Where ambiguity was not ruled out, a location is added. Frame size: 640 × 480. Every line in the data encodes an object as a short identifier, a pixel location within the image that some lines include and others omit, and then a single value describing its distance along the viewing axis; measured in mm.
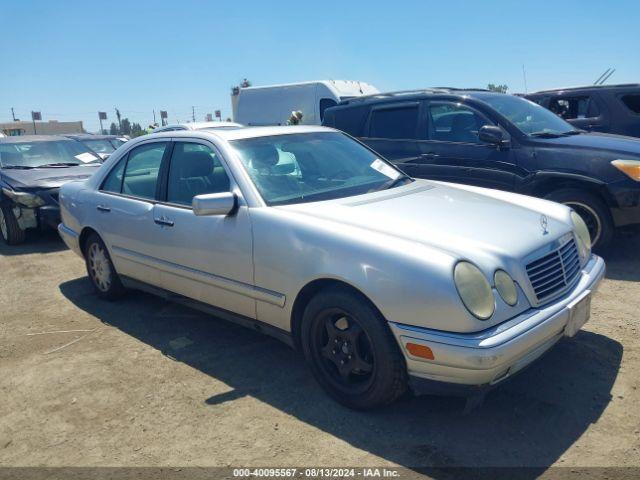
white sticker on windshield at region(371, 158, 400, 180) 4184
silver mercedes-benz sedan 2646
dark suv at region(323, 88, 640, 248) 5391
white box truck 13617
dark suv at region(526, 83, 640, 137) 8195
